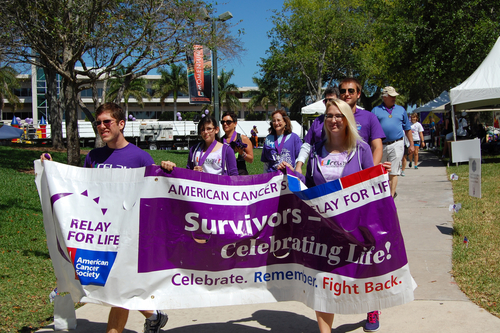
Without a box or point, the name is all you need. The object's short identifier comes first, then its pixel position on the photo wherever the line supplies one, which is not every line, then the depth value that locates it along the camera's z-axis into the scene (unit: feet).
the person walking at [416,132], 53.52
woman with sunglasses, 20.40
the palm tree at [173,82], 215.10
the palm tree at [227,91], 226.79
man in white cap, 24.22
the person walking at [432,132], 99.28
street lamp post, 47.91
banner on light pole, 48.14
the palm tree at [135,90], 183.01
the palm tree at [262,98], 231.91
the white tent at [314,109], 61.62
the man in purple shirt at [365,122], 14.79
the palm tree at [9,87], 184.55
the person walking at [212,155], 15.89
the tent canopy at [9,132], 108.89
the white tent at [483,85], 43.57
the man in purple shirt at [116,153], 11.46
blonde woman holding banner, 11.47
